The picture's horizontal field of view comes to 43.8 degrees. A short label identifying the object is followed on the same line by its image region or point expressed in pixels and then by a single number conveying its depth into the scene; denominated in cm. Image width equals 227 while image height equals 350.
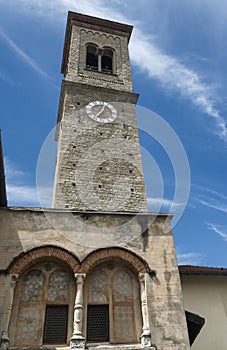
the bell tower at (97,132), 1102
